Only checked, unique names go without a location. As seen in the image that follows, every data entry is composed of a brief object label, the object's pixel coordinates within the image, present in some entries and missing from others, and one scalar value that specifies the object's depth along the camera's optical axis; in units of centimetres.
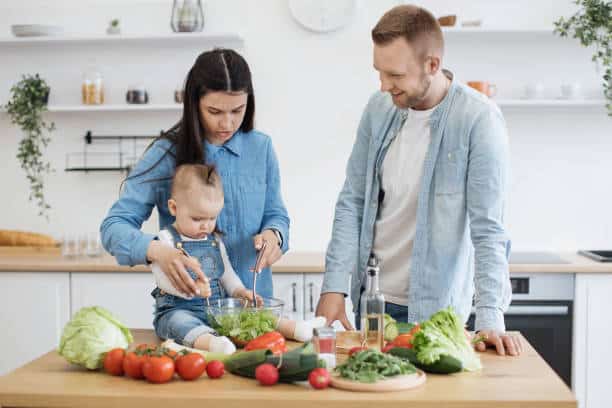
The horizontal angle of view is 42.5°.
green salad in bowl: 196
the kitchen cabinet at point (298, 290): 368
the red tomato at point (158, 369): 167
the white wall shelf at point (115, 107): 402
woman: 205
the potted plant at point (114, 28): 407
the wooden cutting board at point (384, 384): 161
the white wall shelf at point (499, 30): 390
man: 207
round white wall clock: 411
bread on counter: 412
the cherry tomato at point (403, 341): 183
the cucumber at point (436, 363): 172
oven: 361
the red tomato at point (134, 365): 171
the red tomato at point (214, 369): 172
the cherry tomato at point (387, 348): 181
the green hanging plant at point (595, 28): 371
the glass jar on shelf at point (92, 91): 412
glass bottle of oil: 187
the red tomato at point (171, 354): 173
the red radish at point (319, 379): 163
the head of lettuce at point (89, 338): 177
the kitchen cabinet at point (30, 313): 372
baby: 203
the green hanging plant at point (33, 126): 411
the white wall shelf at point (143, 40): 400
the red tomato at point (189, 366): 169
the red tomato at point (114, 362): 174
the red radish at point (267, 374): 166
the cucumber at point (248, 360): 170
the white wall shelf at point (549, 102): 391
